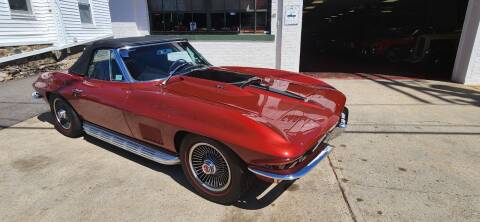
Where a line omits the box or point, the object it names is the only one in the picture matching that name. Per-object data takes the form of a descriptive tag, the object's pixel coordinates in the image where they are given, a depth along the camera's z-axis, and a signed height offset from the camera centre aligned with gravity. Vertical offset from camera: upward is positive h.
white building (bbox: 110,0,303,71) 8.39 -0.31
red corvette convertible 2.50 -0.86
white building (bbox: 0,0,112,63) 9.53 -0.16
